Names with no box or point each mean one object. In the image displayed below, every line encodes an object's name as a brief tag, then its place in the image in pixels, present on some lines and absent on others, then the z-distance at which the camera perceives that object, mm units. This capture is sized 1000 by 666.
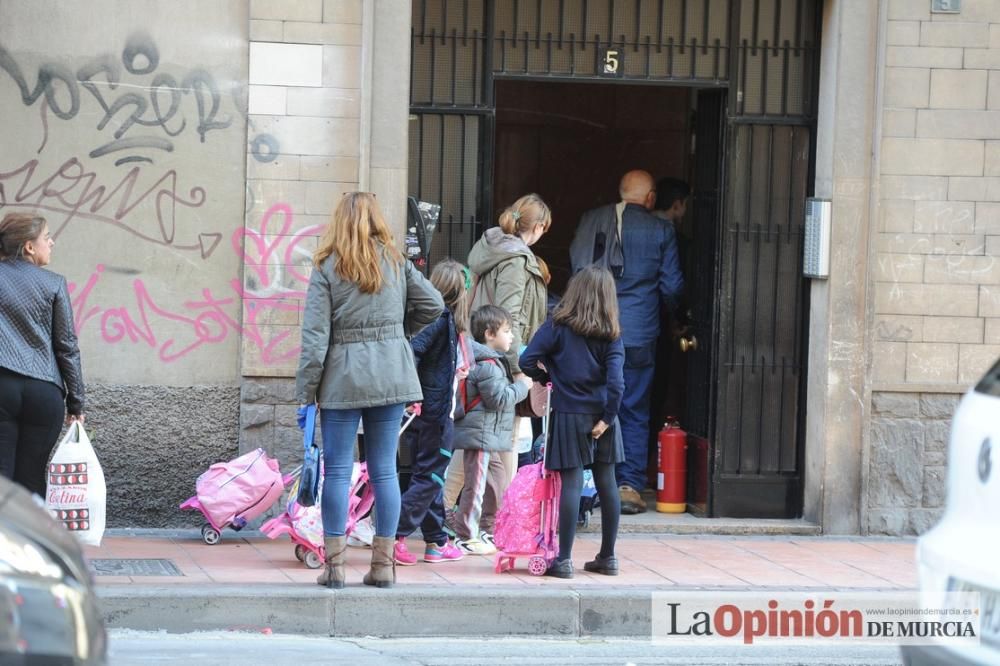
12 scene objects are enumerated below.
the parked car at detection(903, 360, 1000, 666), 7957
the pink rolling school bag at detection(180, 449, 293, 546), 15239
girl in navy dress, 14090
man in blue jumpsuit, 18428
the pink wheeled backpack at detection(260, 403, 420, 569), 14349
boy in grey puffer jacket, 15239
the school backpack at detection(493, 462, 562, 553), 14442
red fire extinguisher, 18284
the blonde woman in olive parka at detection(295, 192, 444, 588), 13049
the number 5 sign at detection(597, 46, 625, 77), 17437
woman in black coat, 13307
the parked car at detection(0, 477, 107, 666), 6779
